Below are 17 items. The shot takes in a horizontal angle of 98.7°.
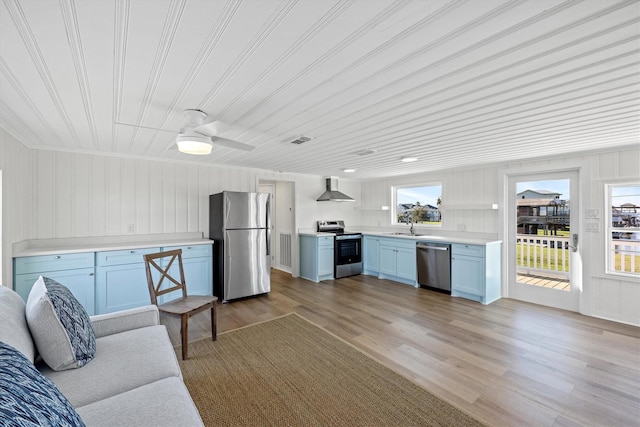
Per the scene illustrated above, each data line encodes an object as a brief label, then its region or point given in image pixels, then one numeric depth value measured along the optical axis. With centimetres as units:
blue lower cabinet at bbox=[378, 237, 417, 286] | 517
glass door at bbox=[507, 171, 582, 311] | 388
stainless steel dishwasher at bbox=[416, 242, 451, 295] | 465
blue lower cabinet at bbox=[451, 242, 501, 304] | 416
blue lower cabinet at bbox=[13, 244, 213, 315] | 306
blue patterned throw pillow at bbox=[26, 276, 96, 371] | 149
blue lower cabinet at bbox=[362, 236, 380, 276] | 586
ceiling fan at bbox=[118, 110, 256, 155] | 223
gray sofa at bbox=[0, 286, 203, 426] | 120
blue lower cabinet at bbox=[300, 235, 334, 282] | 549
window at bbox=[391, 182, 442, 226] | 561
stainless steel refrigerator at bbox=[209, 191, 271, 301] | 426
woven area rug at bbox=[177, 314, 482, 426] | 184
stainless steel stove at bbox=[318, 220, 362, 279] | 577
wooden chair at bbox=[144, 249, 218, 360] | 251
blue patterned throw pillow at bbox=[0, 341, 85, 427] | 72
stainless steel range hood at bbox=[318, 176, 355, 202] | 600
